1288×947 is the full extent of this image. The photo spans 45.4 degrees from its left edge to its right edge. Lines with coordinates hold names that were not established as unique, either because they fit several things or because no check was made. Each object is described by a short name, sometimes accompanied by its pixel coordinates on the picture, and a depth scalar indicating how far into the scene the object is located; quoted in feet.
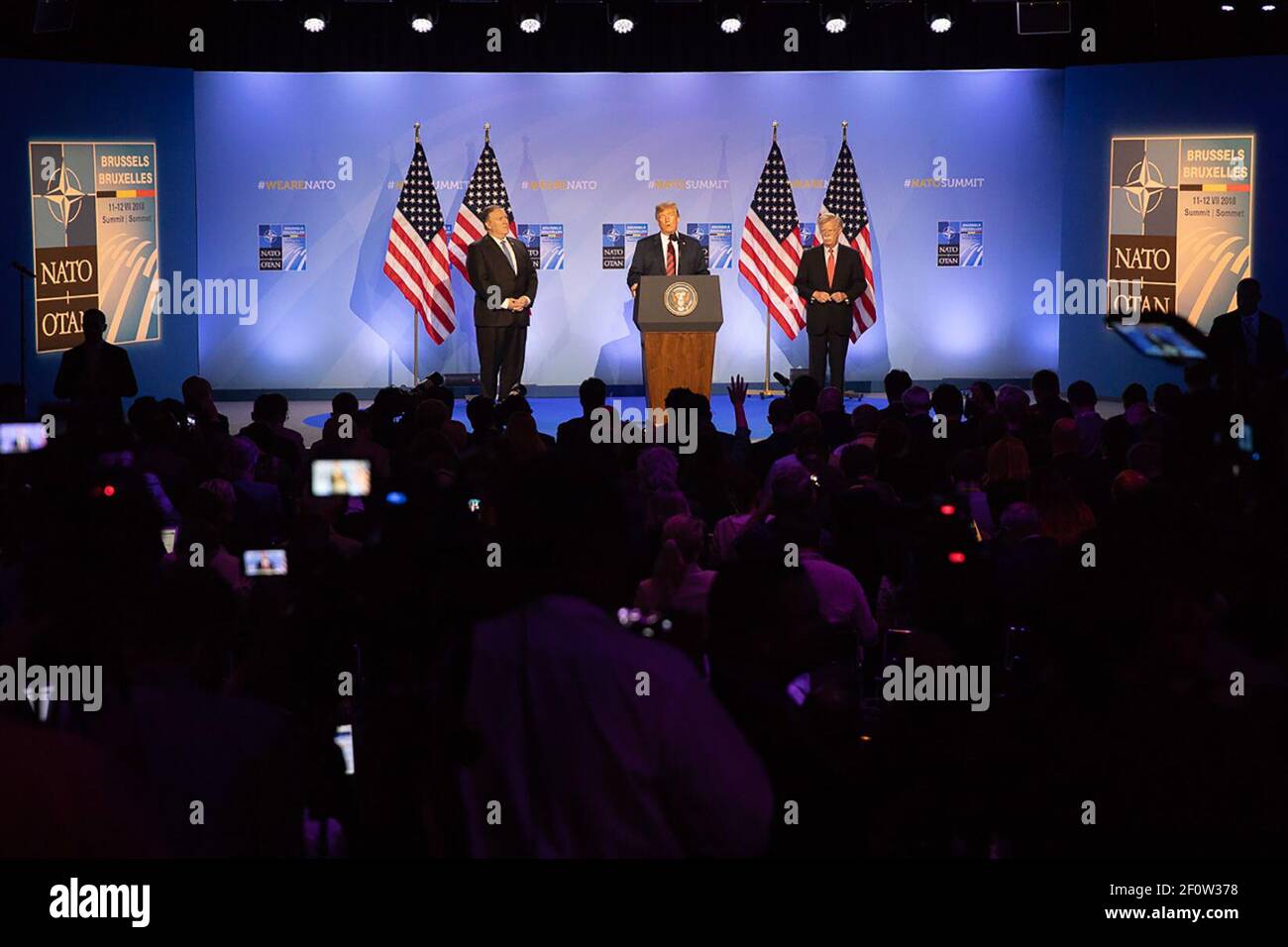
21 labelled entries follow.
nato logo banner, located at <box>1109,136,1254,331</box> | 47.93
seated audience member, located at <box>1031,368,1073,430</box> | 27.78
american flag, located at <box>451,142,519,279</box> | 49.01
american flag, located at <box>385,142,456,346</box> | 49.26
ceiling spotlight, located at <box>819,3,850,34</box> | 42.65
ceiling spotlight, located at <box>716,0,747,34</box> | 42.52
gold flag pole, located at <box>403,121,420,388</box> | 49.34
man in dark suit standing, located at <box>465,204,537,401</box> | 45.50
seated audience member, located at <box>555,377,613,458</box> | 22.24
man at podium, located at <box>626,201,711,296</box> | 45.42
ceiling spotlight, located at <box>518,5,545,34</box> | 43.16
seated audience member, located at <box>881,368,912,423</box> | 30.37
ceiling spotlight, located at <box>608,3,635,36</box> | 43.32
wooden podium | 40.68
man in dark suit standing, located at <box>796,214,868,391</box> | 45.88
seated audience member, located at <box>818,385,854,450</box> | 27.07
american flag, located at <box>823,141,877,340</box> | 50.55
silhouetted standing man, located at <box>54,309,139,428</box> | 29.86
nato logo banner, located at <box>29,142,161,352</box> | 43.32
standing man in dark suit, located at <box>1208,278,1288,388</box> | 28.81
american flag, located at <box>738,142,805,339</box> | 50.60
